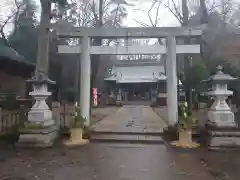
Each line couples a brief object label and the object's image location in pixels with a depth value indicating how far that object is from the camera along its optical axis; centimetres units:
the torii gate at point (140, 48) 777
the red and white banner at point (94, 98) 1912
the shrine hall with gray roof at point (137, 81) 2595
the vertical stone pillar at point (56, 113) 760
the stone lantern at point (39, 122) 651
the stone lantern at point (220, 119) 633
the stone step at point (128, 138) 718
